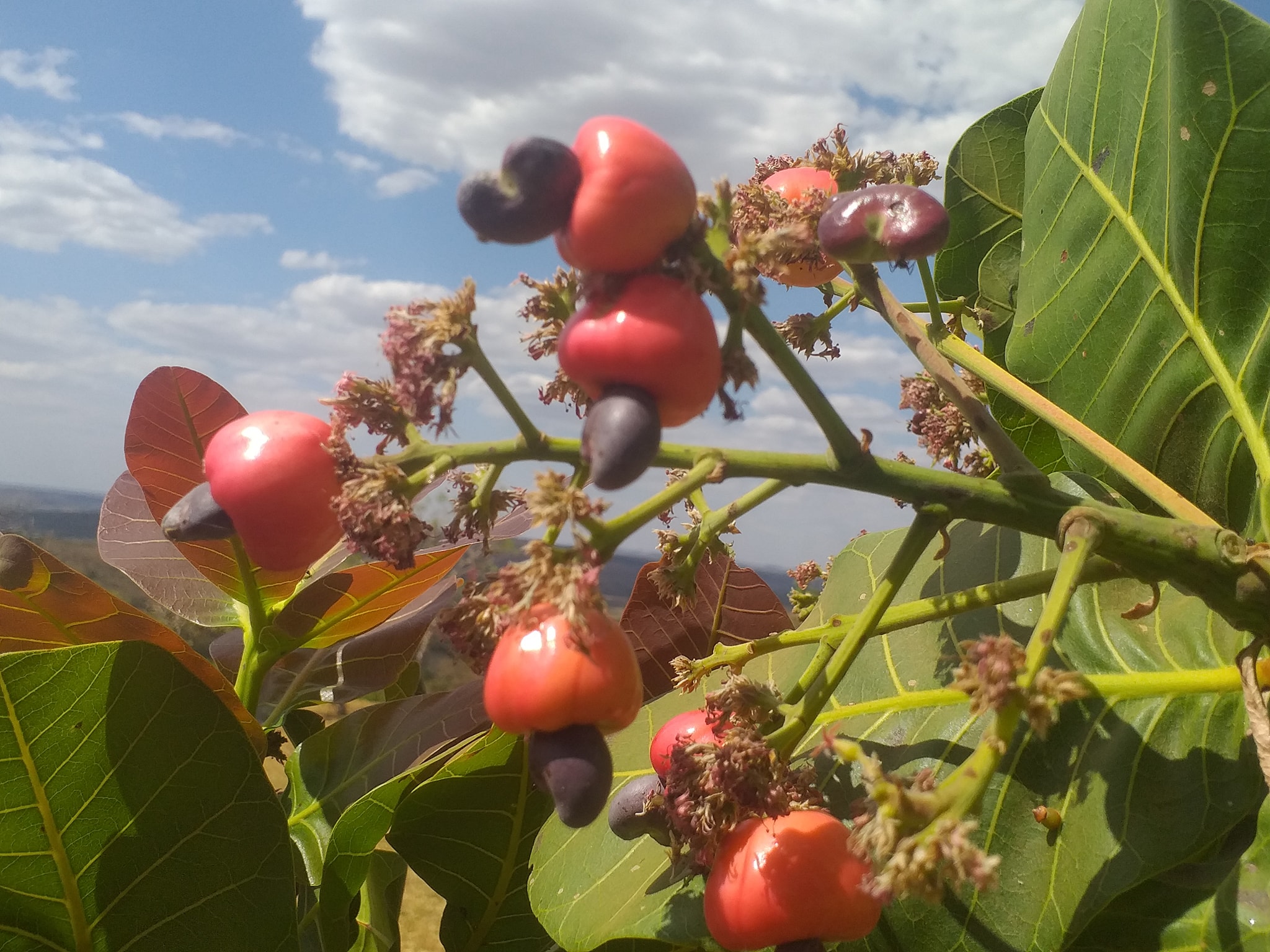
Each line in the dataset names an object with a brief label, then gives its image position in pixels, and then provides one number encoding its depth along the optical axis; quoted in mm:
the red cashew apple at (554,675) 174
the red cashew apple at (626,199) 169
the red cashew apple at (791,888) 189
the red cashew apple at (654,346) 166
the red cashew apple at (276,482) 183
